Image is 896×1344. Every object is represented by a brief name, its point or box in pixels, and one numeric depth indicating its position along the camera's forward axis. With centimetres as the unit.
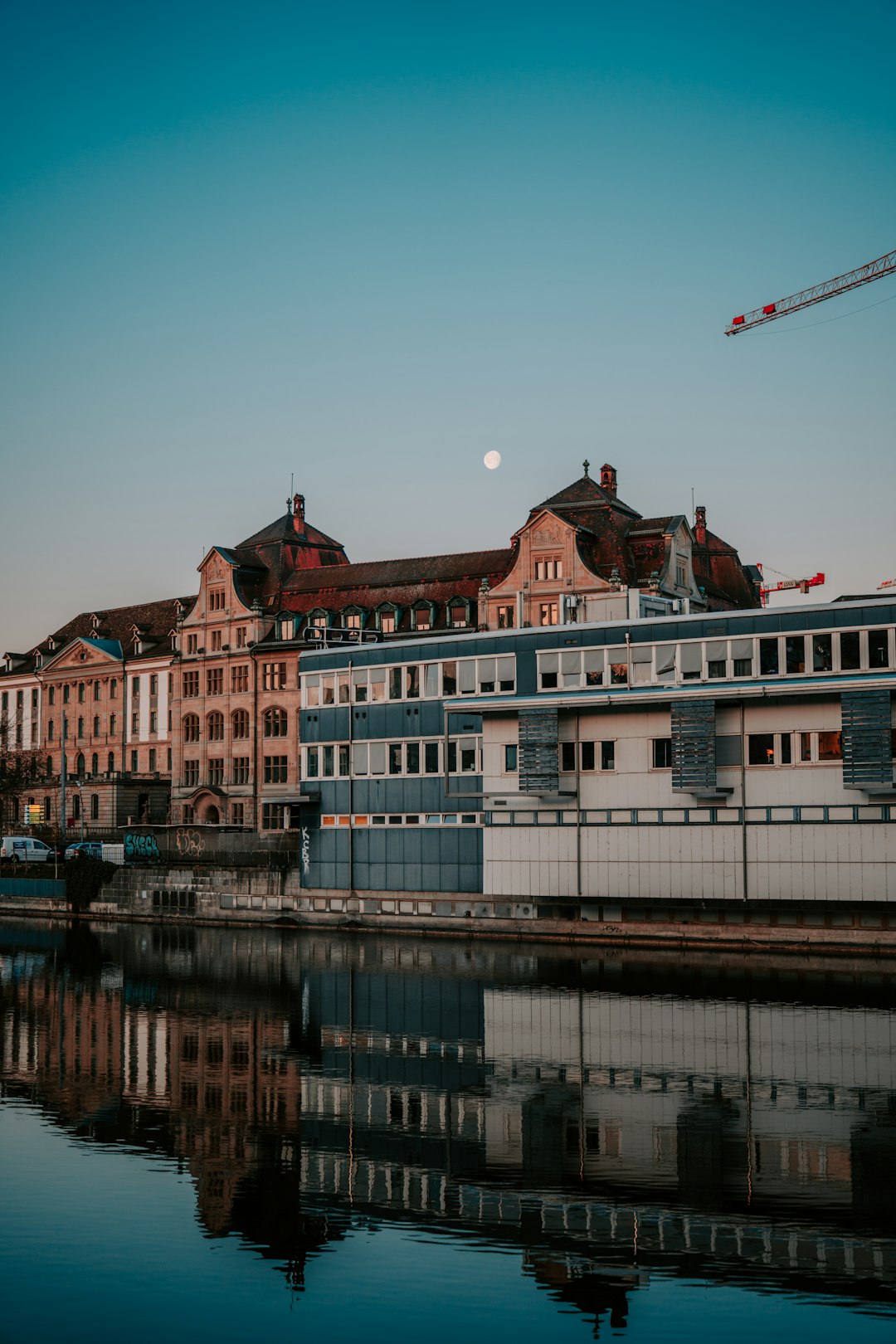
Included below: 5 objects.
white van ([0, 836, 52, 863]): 10200
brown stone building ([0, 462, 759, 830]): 9206
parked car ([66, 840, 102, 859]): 9594
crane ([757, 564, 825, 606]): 15405
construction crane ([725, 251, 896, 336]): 10956
